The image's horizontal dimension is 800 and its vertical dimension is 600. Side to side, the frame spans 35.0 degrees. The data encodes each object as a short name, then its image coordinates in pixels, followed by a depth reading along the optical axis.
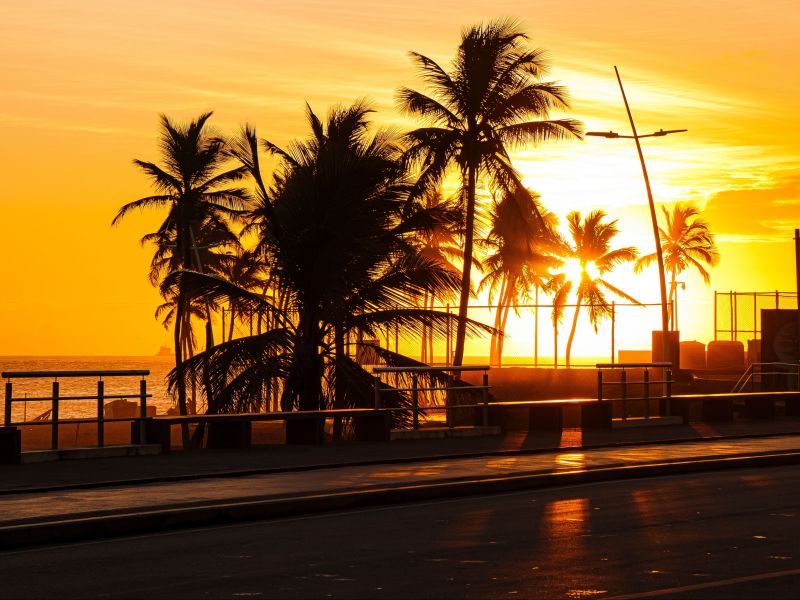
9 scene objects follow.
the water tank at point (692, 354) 71.81
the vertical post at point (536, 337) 62.53
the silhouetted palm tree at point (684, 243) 106.88
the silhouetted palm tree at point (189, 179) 56.66
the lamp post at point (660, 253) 42.97
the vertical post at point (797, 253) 50.78
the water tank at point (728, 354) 65.56
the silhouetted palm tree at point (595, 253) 91.12
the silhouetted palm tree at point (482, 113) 41.84
